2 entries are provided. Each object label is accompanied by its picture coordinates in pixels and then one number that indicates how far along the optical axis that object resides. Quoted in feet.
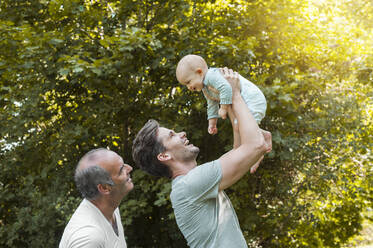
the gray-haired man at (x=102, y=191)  6.30
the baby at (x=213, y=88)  7.05
